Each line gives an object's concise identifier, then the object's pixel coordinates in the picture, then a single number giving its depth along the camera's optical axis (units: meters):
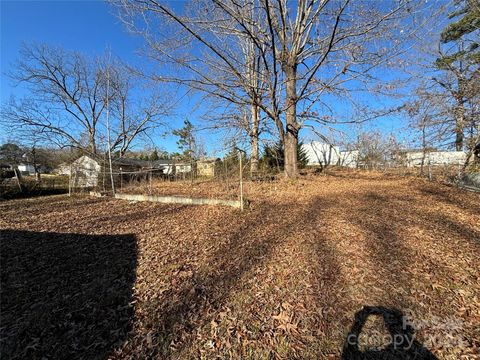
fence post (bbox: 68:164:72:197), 12.65
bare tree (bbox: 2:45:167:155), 21.30
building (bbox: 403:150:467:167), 11.81
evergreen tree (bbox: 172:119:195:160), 29.17
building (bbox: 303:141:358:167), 20.29
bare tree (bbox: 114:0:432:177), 7.22
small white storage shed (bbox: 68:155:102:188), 13.24
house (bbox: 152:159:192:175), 13.48
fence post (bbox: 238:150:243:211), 6.24
